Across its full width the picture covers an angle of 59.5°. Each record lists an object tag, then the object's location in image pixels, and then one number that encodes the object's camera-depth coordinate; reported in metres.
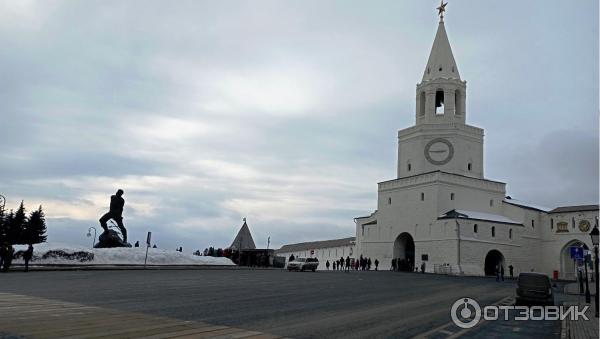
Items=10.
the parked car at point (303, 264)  41.19
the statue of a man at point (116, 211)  37.75
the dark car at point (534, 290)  20.36
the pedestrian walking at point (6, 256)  27.23
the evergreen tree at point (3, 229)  65.35
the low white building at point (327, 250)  70.69
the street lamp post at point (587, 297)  22.15
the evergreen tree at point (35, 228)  71.12
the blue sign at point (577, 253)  28.31
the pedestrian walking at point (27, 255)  27.36
